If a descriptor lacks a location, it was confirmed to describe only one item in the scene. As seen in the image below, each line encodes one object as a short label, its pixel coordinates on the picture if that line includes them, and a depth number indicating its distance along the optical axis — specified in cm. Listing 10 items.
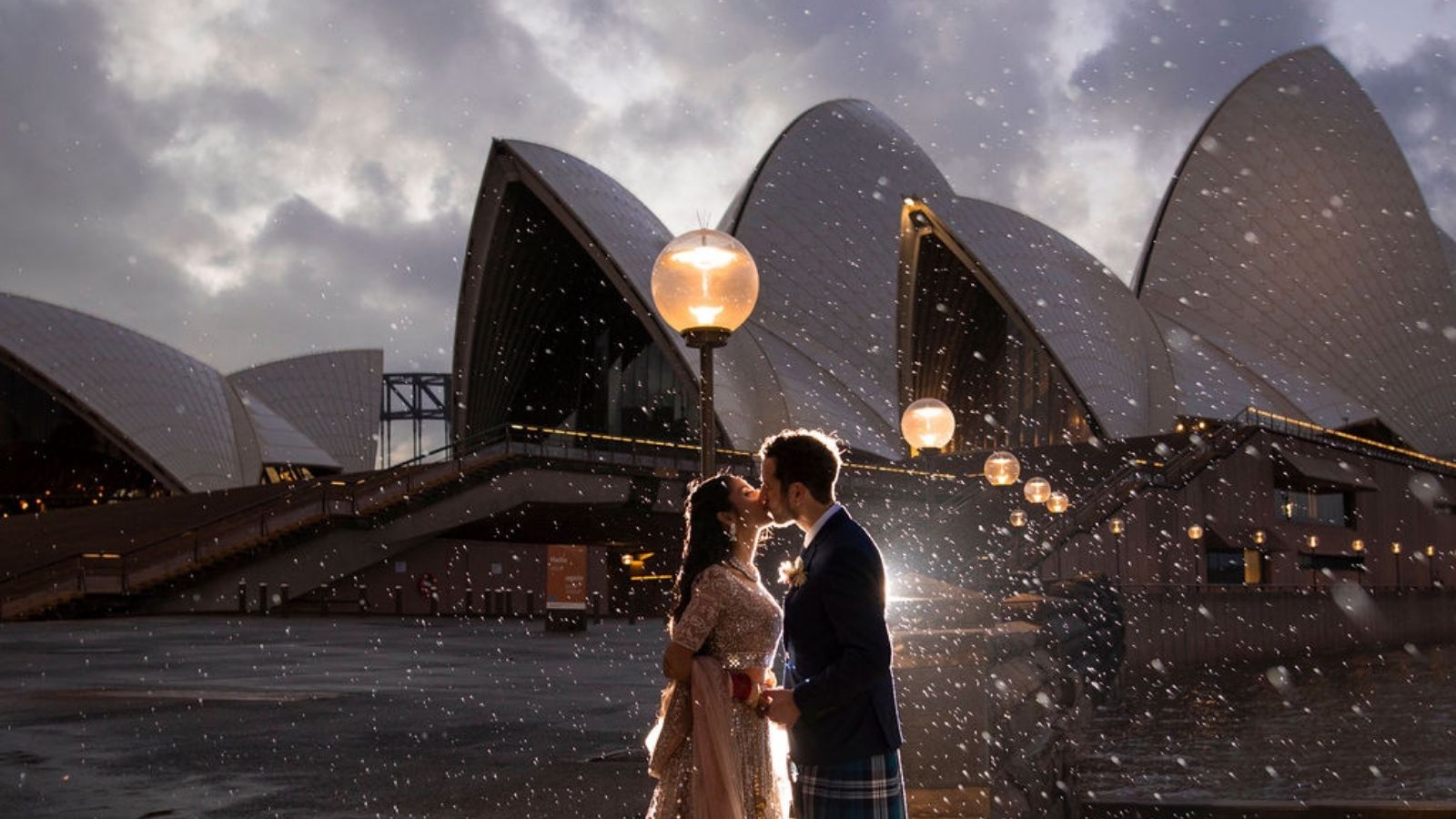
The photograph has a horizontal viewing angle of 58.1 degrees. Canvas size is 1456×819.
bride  310
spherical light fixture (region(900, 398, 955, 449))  1141
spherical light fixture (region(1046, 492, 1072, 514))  2002
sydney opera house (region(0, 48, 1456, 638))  3547
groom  287
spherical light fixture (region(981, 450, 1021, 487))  1493
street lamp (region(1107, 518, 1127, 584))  2481
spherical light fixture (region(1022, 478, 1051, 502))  1771
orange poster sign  2859
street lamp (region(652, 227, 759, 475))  538
